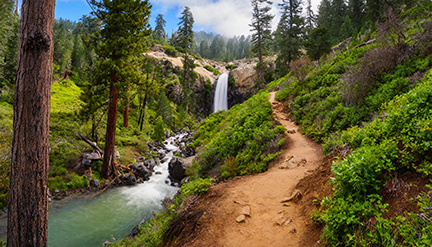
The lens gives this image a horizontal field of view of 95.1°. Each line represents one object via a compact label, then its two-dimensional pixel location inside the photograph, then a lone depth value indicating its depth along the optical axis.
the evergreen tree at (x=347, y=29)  34.12
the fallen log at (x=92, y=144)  13.39
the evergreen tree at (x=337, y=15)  41.94
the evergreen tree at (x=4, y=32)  21.87
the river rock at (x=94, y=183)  11.60
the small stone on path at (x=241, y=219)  4.39
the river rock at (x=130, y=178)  12.74
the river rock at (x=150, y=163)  15.16
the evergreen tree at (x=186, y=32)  38.38
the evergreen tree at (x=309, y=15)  48.35
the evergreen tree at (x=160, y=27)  76.06
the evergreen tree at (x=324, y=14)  45.81
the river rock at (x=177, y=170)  13.29
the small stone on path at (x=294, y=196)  4.77
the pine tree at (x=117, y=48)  11.38
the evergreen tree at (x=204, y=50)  94.68
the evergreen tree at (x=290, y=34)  28.62
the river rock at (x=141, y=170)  13.93
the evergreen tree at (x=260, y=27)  30.09
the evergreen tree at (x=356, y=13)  36.70
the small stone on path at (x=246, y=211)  4.58
